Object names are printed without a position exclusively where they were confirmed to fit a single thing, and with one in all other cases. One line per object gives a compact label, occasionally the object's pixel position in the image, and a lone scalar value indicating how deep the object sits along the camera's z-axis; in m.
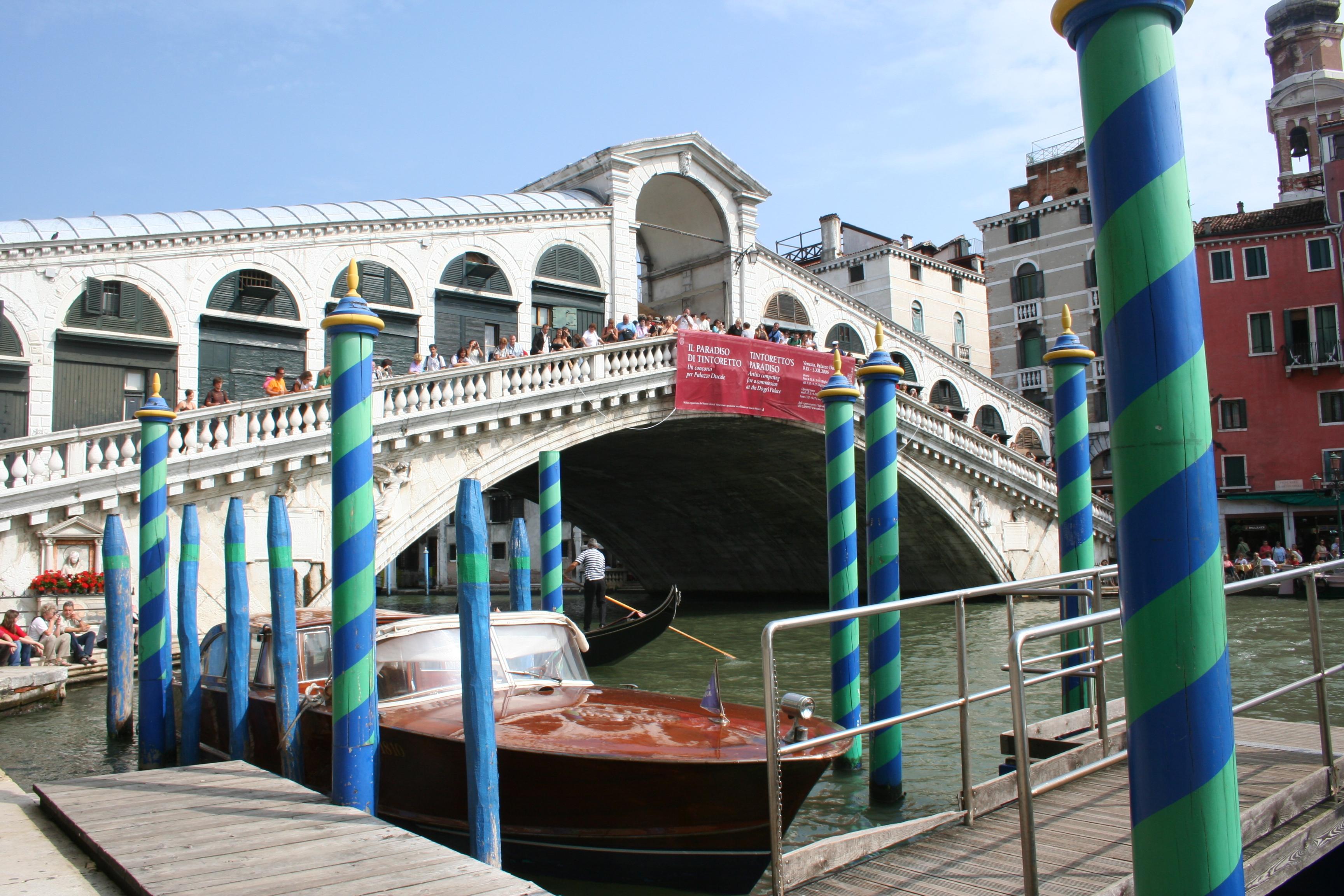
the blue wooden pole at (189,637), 6.05
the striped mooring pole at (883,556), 4.95
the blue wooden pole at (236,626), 5.39
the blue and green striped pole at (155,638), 6.30
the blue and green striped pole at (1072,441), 5.82
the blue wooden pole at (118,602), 6.99
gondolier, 13.36
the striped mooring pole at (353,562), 4.07
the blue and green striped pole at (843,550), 5.35
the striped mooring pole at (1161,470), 1.68
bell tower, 32.88
